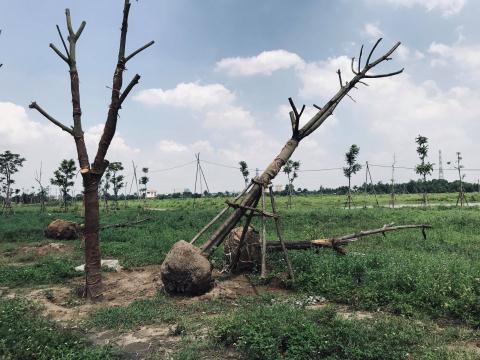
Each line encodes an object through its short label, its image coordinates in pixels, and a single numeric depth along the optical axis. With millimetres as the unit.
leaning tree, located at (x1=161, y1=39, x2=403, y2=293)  7902
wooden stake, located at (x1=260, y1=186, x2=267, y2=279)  8066
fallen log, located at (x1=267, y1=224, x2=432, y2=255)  9312
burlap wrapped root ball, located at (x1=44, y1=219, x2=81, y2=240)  17297
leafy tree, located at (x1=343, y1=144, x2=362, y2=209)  39250
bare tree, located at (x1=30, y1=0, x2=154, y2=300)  7992
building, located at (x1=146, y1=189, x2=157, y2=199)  108388
